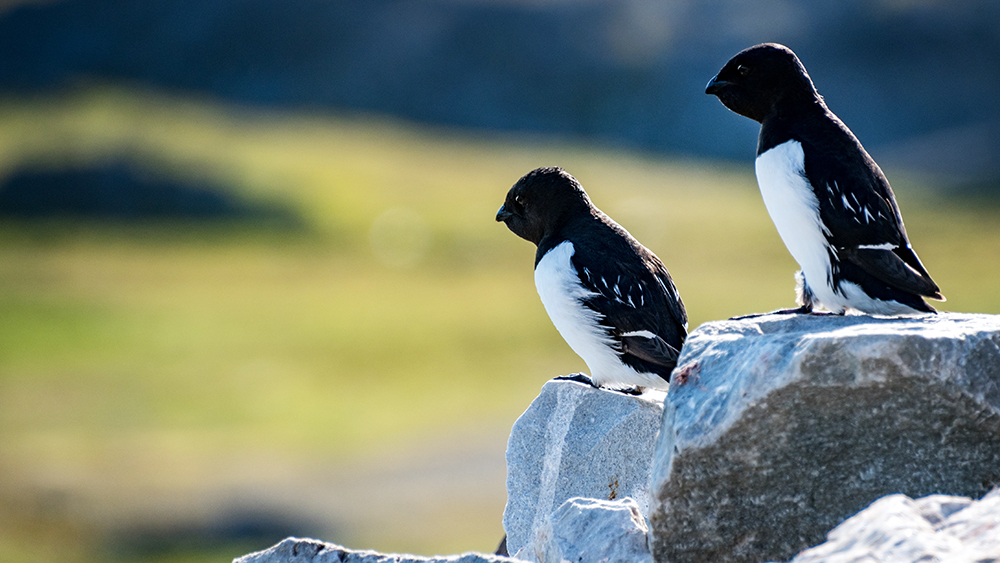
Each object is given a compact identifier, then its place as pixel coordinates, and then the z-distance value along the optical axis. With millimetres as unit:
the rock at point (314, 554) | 13937
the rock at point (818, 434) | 11695
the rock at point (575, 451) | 18266
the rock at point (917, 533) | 9578
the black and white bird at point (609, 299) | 18328
